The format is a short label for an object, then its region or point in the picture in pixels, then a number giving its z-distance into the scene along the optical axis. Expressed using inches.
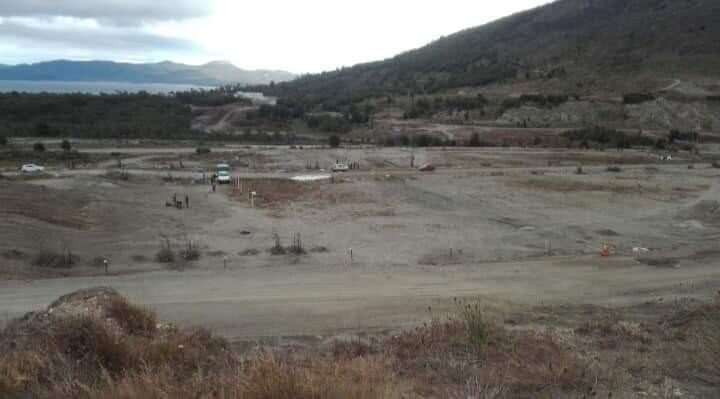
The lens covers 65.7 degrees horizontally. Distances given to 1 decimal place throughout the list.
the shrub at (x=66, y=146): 2413.9
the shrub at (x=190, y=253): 883.4
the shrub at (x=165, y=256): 866.8
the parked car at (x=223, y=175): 1713.8
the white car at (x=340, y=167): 2017.7
